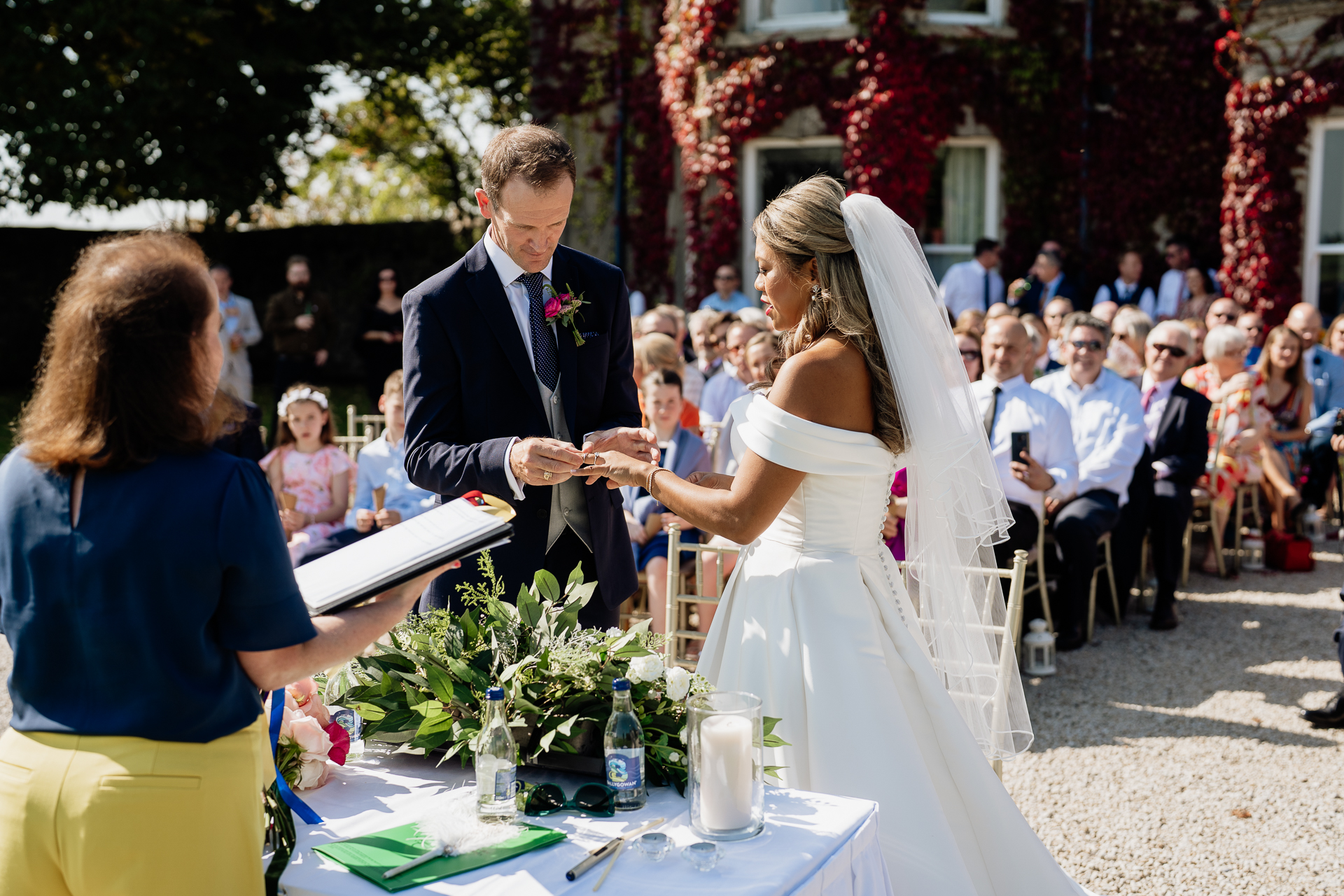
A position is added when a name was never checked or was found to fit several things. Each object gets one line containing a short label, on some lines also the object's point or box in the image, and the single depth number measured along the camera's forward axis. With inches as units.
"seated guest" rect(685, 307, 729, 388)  353.1
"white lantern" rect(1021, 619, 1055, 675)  227.6
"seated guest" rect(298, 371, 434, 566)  243.9
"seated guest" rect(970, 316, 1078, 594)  244.1
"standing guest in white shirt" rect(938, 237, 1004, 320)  457.7
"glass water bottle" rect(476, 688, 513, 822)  81.3
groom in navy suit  111.7
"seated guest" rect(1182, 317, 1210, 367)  371.2
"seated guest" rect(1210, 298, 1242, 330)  355.9
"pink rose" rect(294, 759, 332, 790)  88.1
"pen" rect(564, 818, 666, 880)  72.6
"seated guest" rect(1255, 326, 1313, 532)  334.0
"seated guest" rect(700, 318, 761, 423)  303.1
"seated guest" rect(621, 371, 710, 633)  224.5
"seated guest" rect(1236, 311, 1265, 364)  388.5
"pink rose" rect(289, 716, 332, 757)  87.4
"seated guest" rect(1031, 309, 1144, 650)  248.2
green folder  73.5
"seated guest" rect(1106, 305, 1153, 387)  306.7
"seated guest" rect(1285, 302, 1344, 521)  351.6
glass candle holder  78.1
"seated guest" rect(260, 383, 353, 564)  260.2
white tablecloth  72.5
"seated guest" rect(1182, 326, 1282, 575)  318.3
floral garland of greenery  88.2
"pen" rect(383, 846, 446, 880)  73.2
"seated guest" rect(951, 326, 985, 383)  270.7
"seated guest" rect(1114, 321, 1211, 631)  273.1
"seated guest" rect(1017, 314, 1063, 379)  298.0
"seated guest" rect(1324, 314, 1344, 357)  369.1
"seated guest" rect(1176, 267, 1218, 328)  433.4
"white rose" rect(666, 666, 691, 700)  90.0
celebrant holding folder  63.4
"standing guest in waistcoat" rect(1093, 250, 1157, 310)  464.8
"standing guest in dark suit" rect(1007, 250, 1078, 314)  453.4
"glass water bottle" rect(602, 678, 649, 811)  83.7
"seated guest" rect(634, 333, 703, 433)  253.3
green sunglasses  83.2
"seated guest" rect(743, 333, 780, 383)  259.9
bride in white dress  107.0
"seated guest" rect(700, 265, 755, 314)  472.7
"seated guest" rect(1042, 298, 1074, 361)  356.5
